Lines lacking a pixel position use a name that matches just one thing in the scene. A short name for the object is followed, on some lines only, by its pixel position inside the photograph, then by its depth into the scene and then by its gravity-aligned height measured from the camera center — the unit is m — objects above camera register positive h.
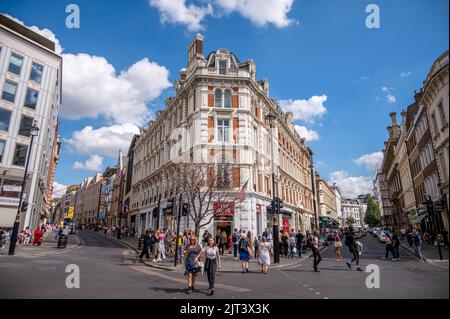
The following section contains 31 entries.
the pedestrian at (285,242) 20.95 -1.13
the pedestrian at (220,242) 20.30 -1.10
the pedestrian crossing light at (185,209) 16.02 +1.02
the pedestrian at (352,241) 11.37 -0.62
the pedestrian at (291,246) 20.10 -1.35
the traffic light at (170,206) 16.00 +1.19
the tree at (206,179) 21.39 +3.80
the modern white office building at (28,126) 26.36 +9.76
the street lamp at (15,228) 17.29 -0.17
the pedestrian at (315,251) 12.14 -1.06
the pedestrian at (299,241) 20.95 -1.04
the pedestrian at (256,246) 20.02 -1.40
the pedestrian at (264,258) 12.91 -1.44
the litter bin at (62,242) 23.47 -1.38
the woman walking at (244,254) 13.95 -1.36
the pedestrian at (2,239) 21.12 -1.07
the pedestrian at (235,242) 19.59 -1.07
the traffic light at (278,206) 17.14 +1.32
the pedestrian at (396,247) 10.98 -0.77
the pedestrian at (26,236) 25.48 -1.02
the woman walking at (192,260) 7.66 -0.98
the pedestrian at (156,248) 17.56 -1.39
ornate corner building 27.16 +10.19
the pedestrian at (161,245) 17.73 -1.18
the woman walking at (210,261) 7.27 -1.07
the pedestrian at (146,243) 17.62 -1.07
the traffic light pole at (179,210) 15.75 +0.92
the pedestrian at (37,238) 25.23 -1.14
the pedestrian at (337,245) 16.81 -1.06
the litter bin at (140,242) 23.39 -1.35
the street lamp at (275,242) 16.33 -0.87
